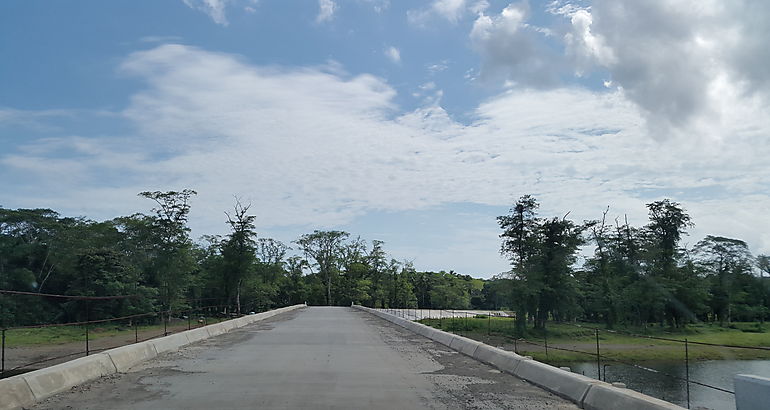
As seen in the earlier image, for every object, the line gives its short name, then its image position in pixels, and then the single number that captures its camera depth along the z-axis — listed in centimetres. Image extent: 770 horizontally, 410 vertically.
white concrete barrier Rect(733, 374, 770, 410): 544
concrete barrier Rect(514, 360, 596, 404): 868
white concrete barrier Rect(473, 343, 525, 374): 1191
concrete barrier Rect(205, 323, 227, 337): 2237
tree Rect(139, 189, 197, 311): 5878
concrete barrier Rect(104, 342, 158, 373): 1171
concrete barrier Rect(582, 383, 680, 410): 676
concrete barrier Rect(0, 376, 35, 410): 765
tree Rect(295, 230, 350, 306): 11981
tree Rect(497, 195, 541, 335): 6147
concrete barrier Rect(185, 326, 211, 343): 1912
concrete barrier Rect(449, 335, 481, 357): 1533
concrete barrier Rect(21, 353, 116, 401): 849
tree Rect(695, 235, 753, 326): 7619
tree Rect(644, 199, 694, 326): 6994
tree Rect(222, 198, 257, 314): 6388
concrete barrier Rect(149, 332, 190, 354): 1522
